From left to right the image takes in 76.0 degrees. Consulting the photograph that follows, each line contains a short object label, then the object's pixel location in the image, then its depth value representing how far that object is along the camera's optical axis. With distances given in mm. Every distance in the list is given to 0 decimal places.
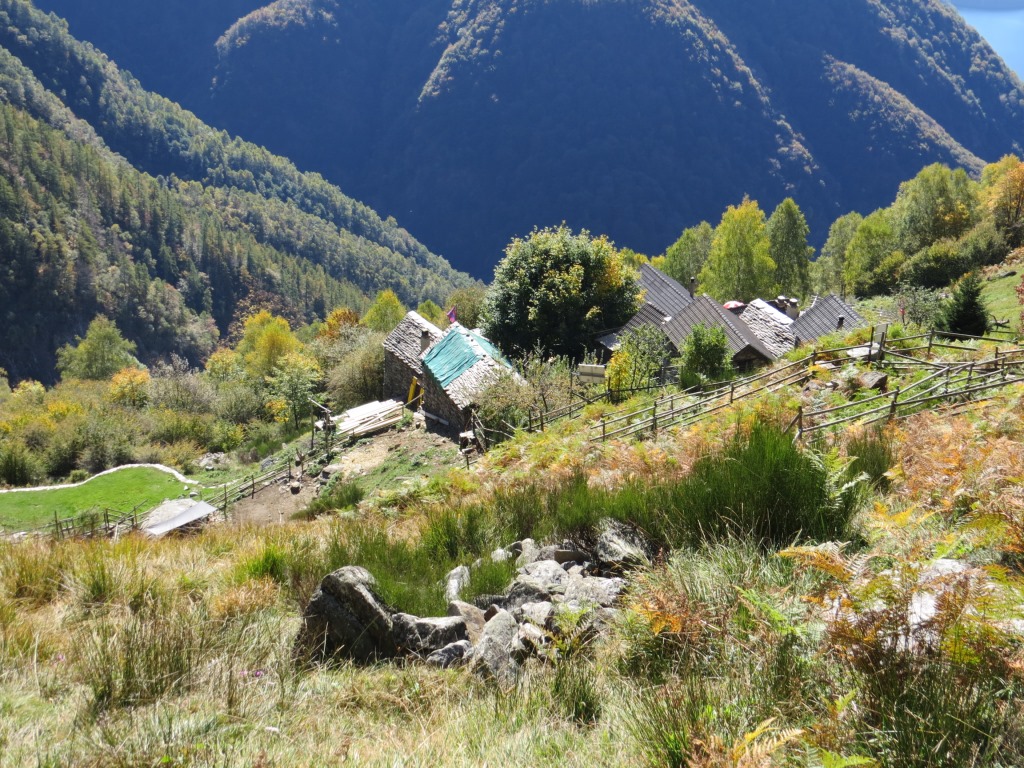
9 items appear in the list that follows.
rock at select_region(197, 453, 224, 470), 35500
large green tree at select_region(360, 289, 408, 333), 62156
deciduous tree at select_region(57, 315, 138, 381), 81562
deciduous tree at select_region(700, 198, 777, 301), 50656
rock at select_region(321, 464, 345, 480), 22344
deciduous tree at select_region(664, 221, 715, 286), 64812
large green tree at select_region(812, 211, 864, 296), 66812
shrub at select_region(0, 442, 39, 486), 33844
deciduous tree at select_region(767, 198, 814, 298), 56062
